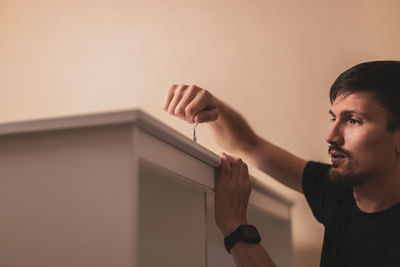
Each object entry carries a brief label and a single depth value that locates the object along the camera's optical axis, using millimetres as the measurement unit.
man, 1219
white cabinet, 669
